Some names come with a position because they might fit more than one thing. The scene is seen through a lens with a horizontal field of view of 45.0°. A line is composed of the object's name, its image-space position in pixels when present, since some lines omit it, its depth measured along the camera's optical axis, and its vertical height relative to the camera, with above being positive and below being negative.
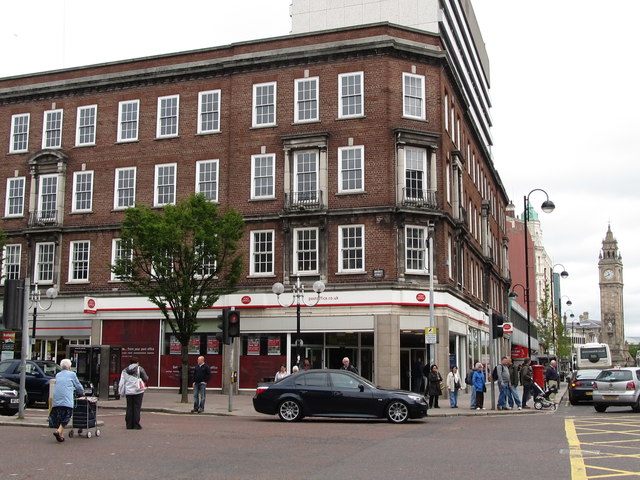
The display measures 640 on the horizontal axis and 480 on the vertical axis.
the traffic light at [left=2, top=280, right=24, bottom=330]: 20.05 +1.04
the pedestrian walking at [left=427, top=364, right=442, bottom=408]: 26.56 -1.30
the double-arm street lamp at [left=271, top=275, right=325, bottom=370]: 28.61 +2.10
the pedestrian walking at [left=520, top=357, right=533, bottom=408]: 27.00 -1.28
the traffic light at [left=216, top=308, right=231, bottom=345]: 24.03 +0.51
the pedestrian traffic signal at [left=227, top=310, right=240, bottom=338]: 23.98 +0.61
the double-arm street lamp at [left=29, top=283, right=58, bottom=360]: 35.91 +2.07
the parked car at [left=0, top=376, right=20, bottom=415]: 21.67 -1.58
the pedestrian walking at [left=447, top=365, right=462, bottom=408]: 27.27 -1.44
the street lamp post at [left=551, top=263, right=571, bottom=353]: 66.42 +1.12
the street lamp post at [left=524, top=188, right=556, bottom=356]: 36.69 +6.50
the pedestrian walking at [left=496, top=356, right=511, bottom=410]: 26.17 -1.25
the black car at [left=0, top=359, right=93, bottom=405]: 25.02 -1.08
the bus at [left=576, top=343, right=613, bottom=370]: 57.41 -0.95
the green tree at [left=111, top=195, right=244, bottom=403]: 29.08 +3.55
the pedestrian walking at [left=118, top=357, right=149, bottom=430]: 18.23 -1.14
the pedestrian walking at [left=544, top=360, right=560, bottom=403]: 34.25 -1.28
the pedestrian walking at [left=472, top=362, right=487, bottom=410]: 25.83 -1.23
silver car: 25.33 -1.46
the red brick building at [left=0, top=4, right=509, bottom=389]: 33.97 +7.52
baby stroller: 27.17 -2.01
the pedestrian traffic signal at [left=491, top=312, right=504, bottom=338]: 26.94 +0.66
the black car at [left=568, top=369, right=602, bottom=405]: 31.03 -1.79
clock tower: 191.75 +2.58
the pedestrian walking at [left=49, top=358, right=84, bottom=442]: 15.59 -1.11
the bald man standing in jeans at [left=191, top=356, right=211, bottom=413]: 22.92 -1.20
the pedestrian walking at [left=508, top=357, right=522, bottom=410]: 26.58 -1.91
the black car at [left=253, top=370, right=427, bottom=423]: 20.50 -1.48
